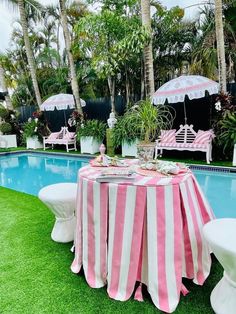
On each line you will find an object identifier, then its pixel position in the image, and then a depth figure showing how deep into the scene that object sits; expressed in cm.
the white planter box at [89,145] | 916
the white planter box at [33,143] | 1152
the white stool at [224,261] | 154
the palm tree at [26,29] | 1085
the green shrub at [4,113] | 1237
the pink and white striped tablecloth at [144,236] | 179
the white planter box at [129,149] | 803
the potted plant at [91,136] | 915
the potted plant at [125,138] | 795
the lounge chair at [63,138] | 1008
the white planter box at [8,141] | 1182
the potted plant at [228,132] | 618
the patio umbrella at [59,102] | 948
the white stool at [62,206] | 261
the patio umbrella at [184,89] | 627
